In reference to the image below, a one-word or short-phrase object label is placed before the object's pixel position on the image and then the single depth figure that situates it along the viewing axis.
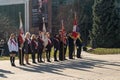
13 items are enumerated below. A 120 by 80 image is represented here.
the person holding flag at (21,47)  11.68
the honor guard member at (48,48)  12.45
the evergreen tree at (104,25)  21.13
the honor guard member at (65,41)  12.93
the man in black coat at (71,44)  13.22
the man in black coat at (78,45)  13.50
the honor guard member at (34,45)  12.01
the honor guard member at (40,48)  12.15
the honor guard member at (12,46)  11.45
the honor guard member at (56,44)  12.55
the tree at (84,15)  32.59
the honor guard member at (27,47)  11.83
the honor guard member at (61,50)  12.79
